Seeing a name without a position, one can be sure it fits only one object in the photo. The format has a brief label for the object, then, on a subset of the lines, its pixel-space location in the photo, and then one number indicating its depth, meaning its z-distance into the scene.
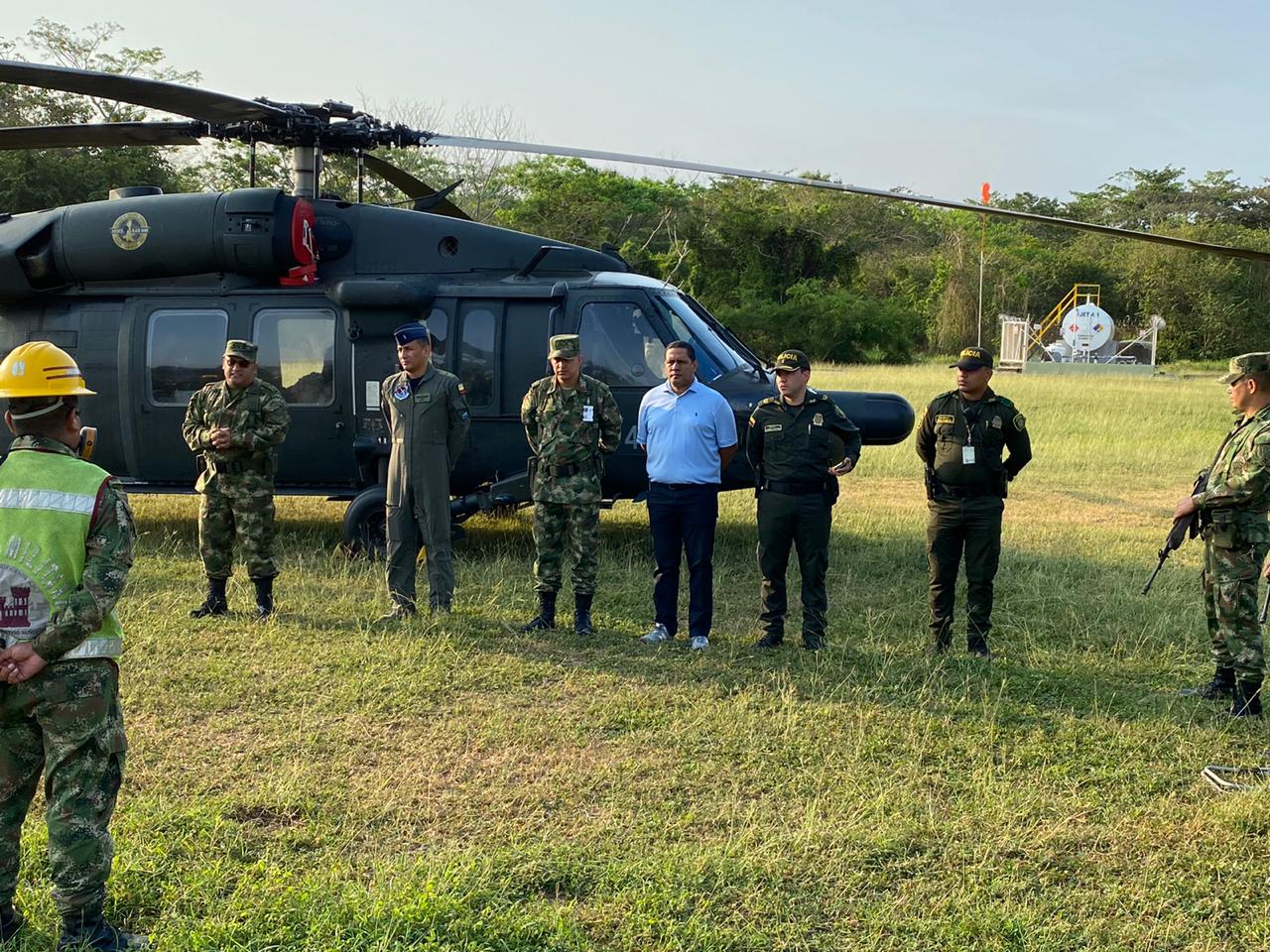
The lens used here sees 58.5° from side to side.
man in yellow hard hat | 2.83
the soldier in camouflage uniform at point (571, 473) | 6.37
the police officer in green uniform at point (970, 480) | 5.86
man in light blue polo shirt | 6.15
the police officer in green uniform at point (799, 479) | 6.00
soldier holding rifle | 5.06
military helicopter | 7.87
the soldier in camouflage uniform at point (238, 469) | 6.45
